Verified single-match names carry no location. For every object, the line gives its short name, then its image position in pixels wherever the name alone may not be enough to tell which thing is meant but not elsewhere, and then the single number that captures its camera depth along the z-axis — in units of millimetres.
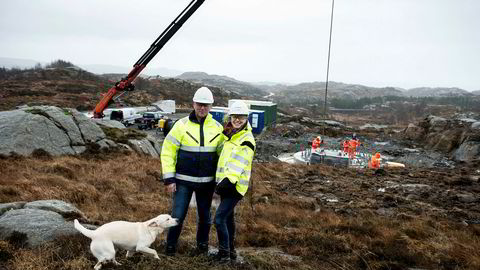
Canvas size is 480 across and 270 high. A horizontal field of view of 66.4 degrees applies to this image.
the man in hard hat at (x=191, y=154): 4090
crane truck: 17828
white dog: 3641
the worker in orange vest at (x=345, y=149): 20956
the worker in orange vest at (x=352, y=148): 20109
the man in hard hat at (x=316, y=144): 20178
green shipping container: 36594
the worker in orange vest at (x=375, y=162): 18375
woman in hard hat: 4004
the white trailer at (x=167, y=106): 42750
